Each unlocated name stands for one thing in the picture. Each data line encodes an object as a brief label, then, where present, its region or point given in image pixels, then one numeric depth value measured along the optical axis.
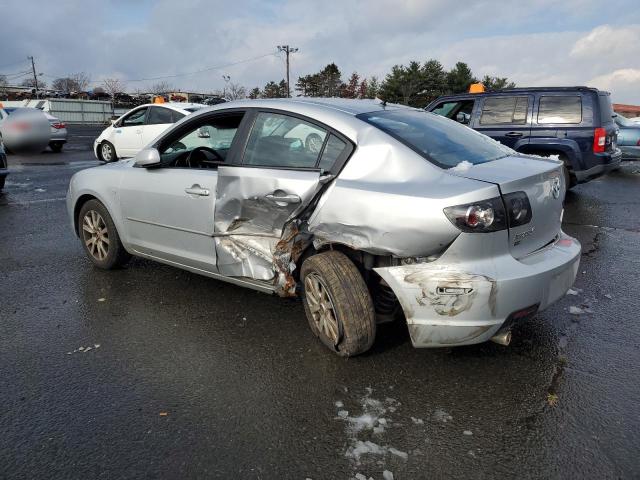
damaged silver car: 2.69
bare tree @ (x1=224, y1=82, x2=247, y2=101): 69.25
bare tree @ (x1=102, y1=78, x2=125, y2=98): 70.00
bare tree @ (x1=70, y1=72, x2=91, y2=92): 71.80
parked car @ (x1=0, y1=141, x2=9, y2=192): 9.25
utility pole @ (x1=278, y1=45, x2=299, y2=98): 59.94
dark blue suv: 7.91
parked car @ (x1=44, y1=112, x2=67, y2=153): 15.60
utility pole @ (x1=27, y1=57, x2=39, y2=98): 82.16
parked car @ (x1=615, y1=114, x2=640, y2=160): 11.80
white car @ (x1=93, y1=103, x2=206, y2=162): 12.05
